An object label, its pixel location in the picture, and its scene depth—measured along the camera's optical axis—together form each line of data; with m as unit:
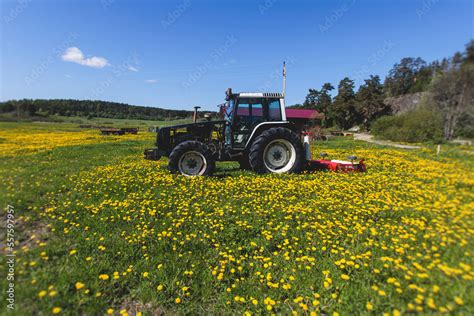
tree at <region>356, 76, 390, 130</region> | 50.25
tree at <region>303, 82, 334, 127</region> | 60.32
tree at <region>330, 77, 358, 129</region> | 54.62
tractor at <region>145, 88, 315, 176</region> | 7.34
